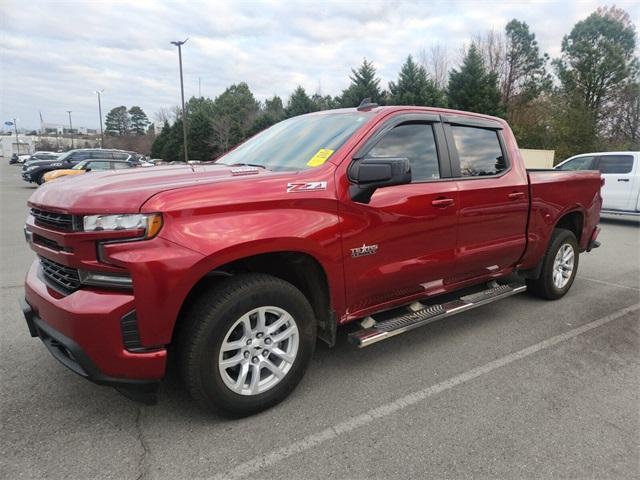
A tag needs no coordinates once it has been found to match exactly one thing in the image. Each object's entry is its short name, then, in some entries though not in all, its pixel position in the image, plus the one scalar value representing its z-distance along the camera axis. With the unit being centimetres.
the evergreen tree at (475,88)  2664
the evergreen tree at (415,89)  2727
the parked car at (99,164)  1808
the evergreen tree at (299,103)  3595
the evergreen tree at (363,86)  3062
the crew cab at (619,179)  1094
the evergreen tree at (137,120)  10200
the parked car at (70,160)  2027
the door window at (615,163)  1115
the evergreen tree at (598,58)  3369
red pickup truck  227
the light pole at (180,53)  3030
